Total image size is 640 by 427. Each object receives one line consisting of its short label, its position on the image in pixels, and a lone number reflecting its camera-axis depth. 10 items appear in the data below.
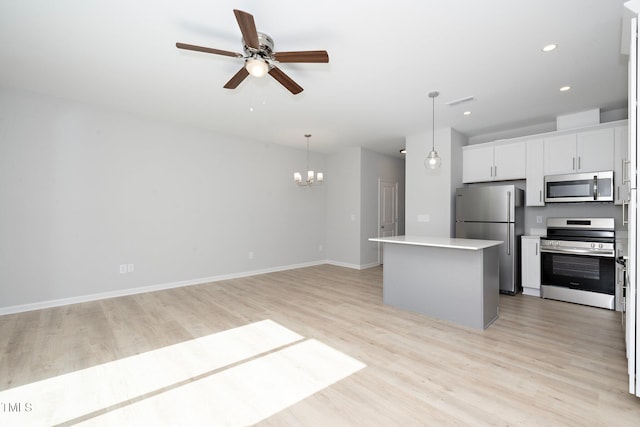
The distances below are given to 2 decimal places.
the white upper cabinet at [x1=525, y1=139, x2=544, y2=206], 4.35
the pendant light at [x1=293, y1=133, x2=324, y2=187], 5.37
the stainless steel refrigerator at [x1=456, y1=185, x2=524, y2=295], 4.28
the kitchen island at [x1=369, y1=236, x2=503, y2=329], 3.01
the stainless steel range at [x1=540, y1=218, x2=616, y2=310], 3.58
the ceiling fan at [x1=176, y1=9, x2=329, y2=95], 2.07
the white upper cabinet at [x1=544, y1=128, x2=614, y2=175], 3.83
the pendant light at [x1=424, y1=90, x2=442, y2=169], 3.60
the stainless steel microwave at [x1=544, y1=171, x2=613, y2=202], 3.78
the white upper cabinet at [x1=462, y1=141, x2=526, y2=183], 4.56
